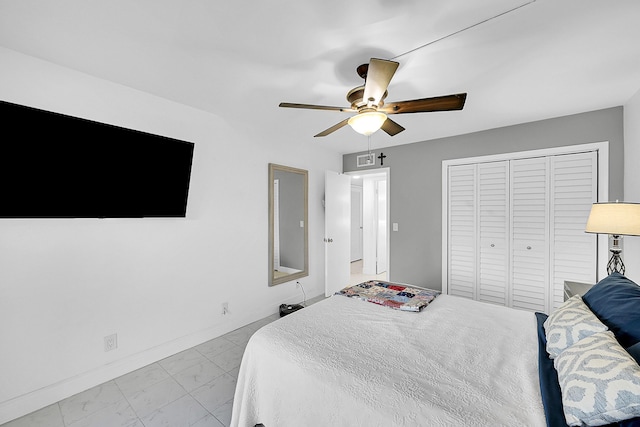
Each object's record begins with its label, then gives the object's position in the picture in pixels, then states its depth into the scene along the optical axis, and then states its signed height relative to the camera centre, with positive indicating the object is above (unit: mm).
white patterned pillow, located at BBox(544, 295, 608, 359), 1256 -559
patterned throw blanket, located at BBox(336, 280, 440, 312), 2122 -725
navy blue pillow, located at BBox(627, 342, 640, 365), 992 -520
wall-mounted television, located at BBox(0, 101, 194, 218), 1738 +299
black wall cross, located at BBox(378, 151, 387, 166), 4230 +791
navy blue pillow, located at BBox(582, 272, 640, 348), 1187 -474
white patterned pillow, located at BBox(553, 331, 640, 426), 844 -580
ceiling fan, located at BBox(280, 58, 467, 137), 1584 +664
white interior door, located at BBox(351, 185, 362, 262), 6957 -341
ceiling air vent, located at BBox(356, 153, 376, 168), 4341 +786
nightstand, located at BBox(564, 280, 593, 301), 2156 -639
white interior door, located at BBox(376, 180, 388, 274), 5781 -389
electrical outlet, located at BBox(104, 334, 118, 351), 2215 -1059
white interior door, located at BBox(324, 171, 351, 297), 4145 -334
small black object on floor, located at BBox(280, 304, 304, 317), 3467 -1241
